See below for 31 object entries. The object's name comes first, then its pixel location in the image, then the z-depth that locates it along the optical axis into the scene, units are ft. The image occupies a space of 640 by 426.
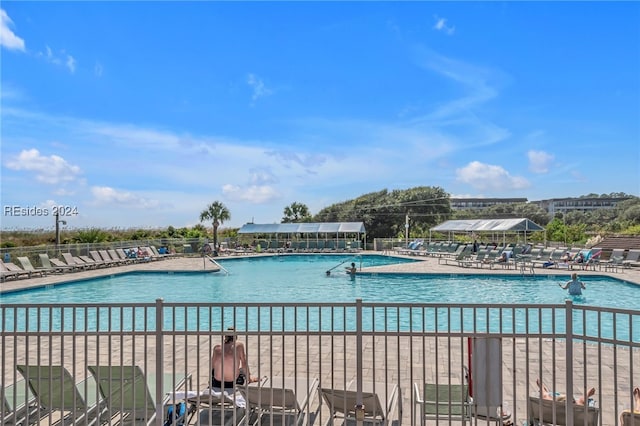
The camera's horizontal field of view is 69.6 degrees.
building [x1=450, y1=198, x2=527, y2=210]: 371.00
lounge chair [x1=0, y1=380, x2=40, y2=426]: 11.64
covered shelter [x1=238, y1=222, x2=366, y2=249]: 102.12
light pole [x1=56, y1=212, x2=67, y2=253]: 83.98
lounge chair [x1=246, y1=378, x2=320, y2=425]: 12.05
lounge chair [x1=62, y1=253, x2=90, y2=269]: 62.03
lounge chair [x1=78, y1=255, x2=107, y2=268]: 65.03
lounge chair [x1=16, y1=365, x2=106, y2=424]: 11.72
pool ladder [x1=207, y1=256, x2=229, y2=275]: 67.51
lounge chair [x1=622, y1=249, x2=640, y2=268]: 59.64
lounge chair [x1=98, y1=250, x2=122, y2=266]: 68.95
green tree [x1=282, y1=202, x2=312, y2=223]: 146.10
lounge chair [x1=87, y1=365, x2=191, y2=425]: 12.05
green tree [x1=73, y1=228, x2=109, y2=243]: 88.94
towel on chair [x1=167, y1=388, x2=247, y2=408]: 12.80
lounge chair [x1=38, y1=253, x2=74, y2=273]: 58.70
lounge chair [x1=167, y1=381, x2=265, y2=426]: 12.77
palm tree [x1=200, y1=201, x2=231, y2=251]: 105.70
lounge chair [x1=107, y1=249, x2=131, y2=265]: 71.03
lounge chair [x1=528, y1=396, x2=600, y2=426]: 10.58
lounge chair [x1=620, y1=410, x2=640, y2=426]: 10.20
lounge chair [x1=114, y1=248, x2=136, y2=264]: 72.74
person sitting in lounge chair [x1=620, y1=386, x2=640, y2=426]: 10.55
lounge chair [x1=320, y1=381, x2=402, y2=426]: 11.84
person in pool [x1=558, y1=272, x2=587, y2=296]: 41.04
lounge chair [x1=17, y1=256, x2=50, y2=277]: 55.62
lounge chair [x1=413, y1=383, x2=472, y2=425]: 12.28
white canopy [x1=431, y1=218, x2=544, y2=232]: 77.24
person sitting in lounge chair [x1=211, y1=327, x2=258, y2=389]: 13.71
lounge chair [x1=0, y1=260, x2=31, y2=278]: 52.03
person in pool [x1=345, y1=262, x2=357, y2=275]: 59.47
